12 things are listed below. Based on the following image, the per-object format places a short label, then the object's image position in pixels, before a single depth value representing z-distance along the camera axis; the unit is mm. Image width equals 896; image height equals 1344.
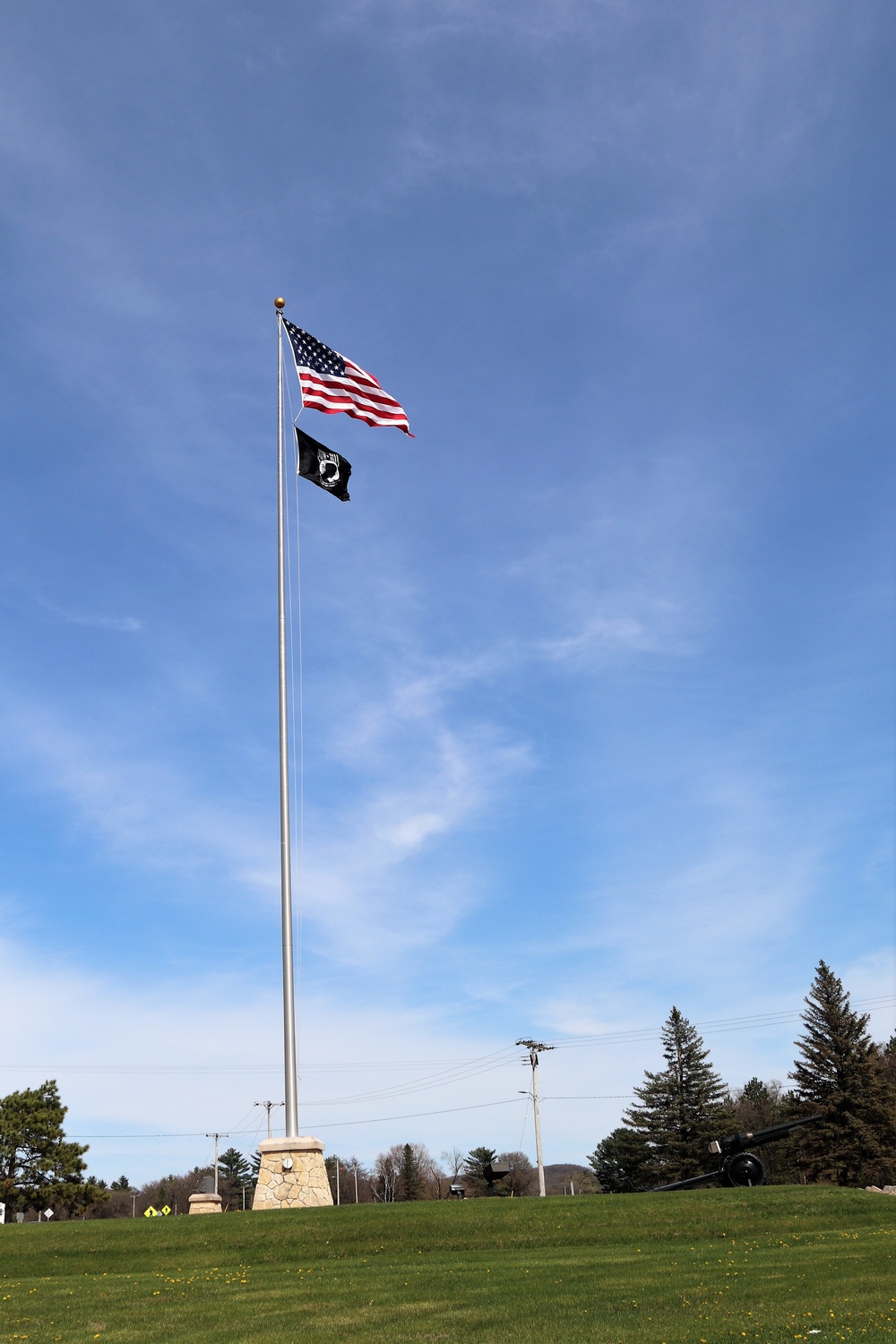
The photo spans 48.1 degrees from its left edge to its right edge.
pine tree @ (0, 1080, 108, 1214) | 47312
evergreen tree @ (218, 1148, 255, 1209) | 129750
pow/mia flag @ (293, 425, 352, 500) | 25219
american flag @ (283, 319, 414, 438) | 25109
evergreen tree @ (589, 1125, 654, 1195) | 59969
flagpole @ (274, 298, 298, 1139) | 21031
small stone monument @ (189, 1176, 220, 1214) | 27564
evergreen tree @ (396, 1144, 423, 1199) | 83562
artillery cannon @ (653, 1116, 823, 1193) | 23375
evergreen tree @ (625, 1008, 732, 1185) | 56781
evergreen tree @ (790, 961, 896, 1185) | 47781
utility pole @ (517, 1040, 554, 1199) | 56169
